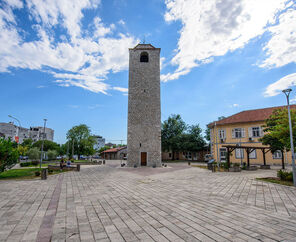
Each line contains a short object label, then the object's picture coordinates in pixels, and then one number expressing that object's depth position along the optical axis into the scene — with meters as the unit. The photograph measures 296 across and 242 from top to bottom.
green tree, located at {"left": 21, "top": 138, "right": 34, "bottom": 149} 67.25
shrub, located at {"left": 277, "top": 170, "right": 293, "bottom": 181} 11.62
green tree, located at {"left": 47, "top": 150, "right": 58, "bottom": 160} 40.13
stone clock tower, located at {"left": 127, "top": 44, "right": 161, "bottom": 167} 25.06
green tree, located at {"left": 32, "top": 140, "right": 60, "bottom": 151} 63.31
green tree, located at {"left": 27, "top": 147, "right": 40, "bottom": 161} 31.84
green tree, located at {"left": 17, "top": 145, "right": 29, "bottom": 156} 35.71
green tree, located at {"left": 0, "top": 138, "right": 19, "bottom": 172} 13.12
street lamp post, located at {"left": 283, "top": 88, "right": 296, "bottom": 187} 10.09
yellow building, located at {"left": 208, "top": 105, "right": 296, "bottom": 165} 26.30
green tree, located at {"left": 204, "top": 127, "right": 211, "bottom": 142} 45.44
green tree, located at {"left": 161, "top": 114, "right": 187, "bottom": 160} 41.88
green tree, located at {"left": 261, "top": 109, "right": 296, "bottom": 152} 11.44
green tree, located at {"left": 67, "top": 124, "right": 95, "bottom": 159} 49.97
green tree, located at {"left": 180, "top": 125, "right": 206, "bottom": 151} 40.00
